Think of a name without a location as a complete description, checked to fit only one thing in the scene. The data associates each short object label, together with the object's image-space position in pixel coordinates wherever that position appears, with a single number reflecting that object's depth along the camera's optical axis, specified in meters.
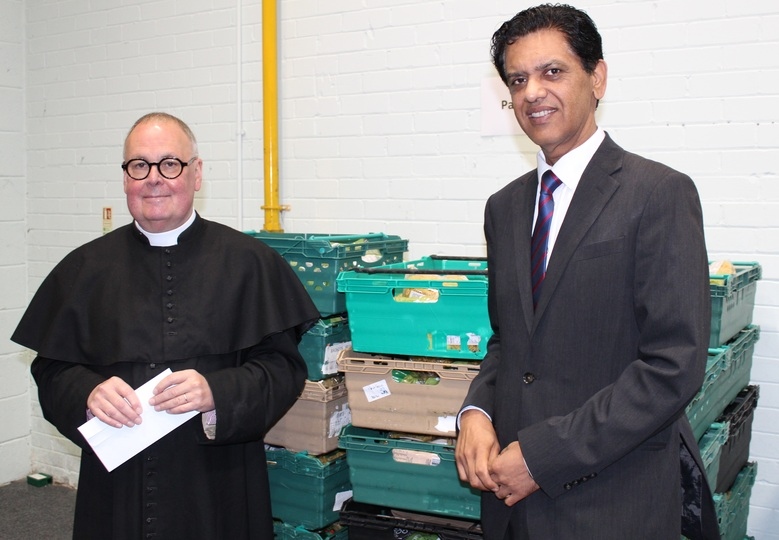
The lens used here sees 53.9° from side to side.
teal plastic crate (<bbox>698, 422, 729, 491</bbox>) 2.41
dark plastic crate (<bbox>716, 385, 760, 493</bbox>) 2.66
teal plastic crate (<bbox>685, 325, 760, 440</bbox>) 2.40
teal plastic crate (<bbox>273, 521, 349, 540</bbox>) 2.81
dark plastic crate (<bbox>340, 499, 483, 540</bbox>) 2.57
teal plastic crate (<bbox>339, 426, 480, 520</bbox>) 2.57
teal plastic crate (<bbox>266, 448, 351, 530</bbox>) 2.79
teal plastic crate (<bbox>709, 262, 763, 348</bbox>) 2.42
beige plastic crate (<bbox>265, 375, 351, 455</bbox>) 2.77
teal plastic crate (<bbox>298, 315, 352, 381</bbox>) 2.76
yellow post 3.85
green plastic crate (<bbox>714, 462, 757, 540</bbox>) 2.59
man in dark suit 1.41
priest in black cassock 2.05
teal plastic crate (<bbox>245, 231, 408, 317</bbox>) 2.73
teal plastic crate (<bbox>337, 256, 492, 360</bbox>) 2.46
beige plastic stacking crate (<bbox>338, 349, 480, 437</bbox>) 2.53
